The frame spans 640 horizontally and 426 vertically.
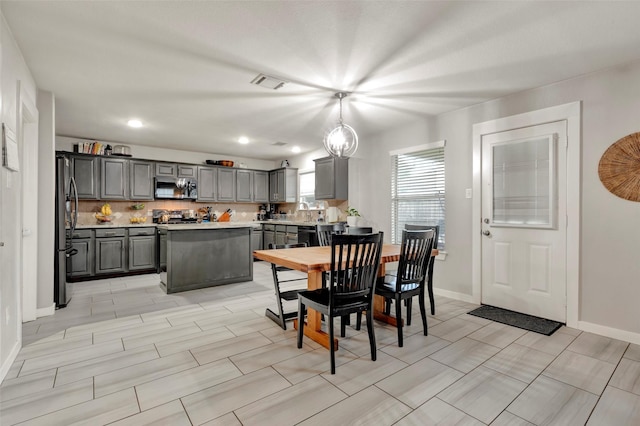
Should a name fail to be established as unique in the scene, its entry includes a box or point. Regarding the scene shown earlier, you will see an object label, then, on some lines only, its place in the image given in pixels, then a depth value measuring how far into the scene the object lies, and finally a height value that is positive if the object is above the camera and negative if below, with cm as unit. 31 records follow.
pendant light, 331 +75
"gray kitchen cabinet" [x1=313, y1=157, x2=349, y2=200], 578 +61
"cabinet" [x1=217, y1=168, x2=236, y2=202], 706 +63
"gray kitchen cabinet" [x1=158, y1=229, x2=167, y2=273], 453 -54
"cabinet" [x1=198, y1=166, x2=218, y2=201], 680 +63
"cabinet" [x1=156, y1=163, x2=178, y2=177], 632 +87
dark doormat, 309 -113
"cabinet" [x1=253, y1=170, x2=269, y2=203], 759 +63
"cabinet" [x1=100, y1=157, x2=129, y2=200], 571 +62
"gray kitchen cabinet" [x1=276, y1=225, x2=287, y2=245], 662 -47
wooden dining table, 244 -42
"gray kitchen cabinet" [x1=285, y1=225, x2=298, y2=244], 631 -45
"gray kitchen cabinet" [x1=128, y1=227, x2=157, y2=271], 566 -66
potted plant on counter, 555 -9
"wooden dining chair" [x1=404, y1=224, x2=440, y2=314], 322 -75
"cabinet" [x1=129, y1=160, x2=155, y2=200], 601 +63
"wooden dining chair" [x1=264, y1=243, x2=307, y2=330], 310 -98
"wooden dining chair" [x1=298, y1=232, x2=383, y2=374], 227 -55
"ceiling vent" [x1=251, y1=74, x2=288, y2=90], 311 +133
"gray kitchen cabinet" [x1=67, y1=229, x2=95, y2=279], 515 -73
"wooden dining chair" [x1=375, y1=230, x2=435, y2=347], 273 -53
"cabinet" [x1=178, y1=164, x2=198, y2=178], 654 +87
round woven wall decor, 275 +39
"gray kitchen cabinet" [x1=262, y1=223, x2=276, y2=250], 705 -51
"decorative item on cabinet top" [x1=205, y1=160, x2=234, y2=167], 700 +111
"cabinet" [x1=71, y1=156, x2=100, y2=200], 546 +65
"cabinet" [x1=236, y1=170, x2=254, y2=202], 733 +63
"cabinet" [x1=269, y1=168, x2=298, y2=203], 727 +63
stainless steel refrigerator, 368 -25
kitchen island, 441 -64
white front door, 325 -9
